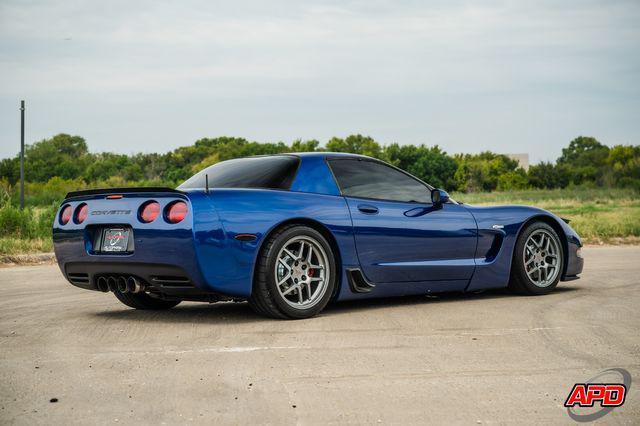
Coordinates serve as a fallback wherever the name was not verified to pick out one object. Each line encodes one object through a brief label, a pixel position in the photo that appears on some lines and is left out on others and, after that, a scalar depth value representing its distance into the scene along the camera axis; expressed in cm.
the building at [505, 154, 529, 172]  17621
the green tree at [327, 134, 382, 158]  11938
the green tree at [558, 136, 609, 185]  11119
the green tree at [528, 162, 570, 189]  10781
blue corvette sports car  635
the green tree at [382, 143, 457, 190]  11162
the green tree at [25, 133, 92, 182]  8269
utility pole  3144
